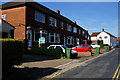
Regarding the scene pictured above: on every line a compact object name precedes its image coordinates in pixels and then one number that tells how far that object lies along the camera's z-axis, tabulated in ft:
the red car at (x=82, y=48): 79.25
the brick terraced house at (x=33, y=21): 65.92
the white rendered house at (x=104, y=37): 241.76
